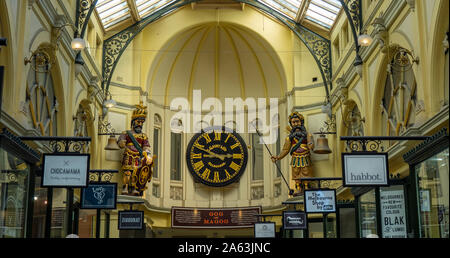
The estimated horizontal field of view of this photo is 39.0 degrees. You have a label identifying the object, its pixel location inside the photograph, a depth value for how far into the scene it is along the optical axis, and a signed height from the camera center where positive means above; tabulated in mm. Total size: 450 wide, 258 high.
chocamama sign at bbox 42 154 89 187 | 11094 +1152
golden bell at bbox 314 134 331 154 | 18766 +2611
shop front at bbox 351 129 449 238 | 10258 +660
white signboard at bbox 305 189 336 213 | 15898 +845
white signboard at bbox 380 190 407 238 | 12508 +327
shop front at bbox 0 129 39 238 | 10414 +875
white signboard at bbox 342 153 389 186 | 11500 +1215
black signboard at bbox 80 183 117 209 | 14289 +885
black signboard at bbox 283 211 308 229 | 18364 +461
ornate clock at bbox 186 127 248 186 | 24047 +2938
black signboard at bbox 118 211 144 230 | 17969 +465
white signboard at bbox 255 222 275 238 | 19797 +222
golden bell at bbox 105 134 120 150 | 19762 +2856
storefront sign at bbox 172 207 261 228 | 23141 +702
